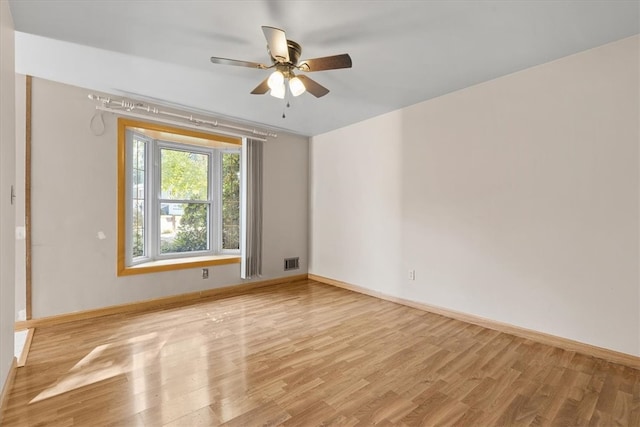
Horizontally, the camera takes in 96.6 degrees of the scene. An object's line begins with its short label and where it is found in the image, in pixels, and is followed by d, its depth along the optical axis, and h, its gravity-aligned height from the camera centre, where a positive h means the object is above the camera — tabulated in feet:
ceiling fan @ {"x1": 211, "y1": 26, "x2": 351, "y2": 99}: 6.39 +3.64
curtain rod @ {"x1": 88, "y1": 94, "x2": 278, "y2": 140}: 10.64 +4.13
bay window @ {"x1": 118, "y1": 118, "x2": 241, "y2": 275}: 11.62 +0.72
